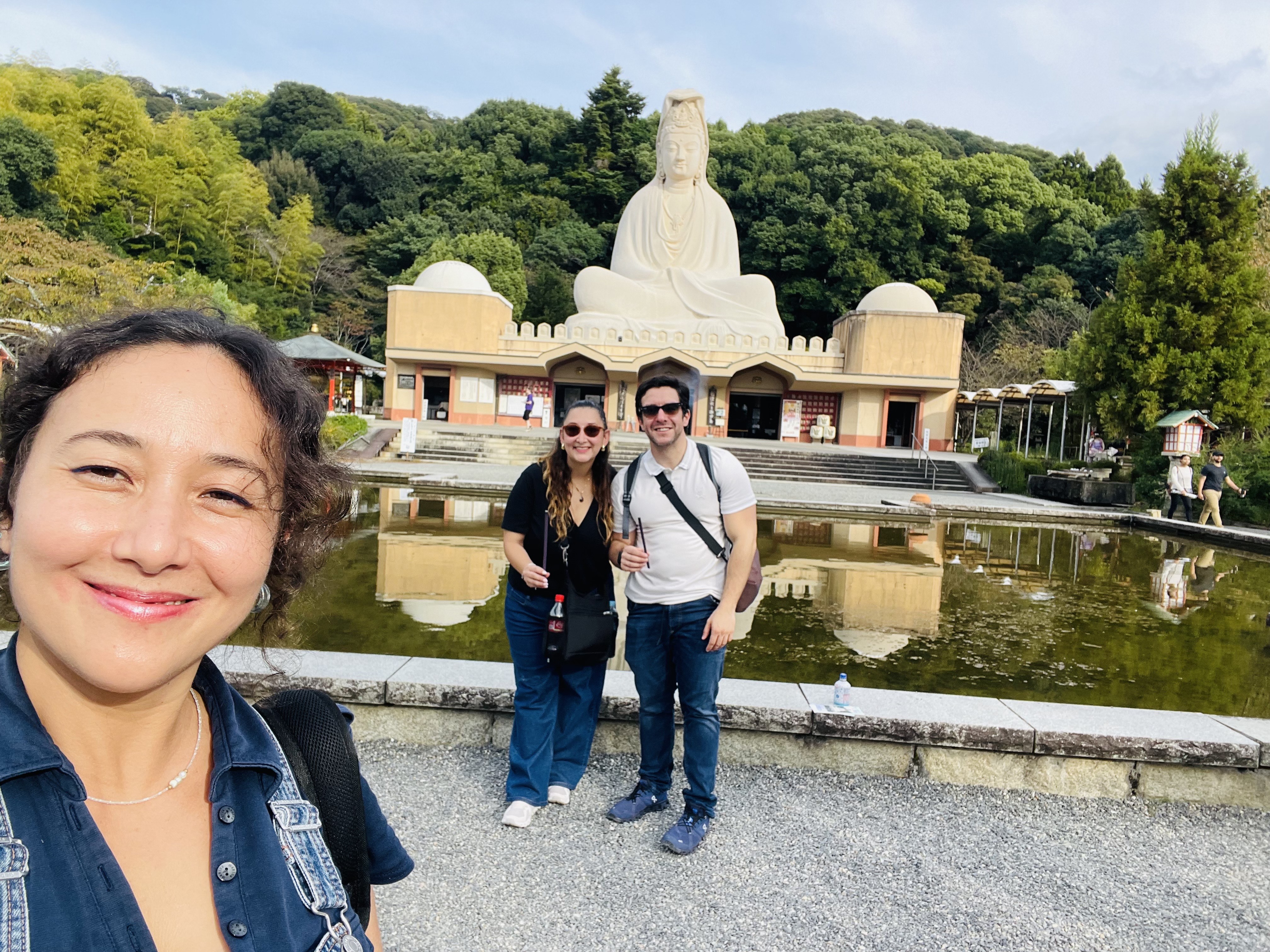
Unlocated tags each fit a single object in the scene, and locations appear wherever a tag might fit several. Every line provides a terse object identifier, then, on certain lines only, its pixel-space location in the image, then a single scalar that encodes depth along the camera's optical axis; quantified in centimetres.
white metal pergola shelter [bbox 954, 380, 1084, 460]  1927
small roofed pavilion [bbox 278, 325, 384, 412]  2080
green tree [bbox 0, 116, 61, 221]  2942
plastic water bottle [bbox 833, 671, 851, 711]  332
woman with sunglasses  290
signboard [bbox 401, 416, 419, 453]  1733
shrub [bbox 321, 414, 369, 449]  1534
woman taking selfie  76
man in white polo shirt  276
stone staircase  1816
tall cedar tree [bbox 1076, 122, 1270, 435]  1477
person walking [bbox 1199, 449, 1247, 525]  1203
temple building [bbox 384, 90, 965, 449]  2483
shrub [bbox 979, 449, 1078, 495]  1759
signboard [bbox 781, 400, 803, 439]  2656
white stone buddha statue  2542
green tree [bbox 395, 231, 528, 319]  3794
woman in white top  1288
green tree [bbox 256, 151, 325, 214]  4628
